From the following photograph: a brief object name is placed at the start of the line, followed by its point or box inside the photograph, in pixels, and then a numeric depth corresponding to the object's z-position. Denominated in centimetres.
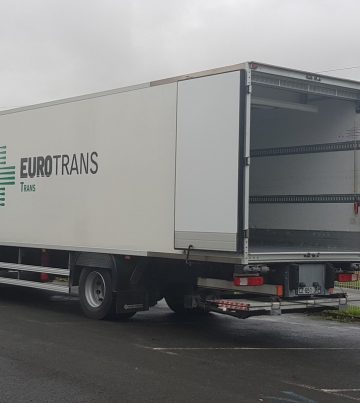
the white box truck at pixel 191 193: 855
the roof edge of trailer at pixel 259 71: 841
